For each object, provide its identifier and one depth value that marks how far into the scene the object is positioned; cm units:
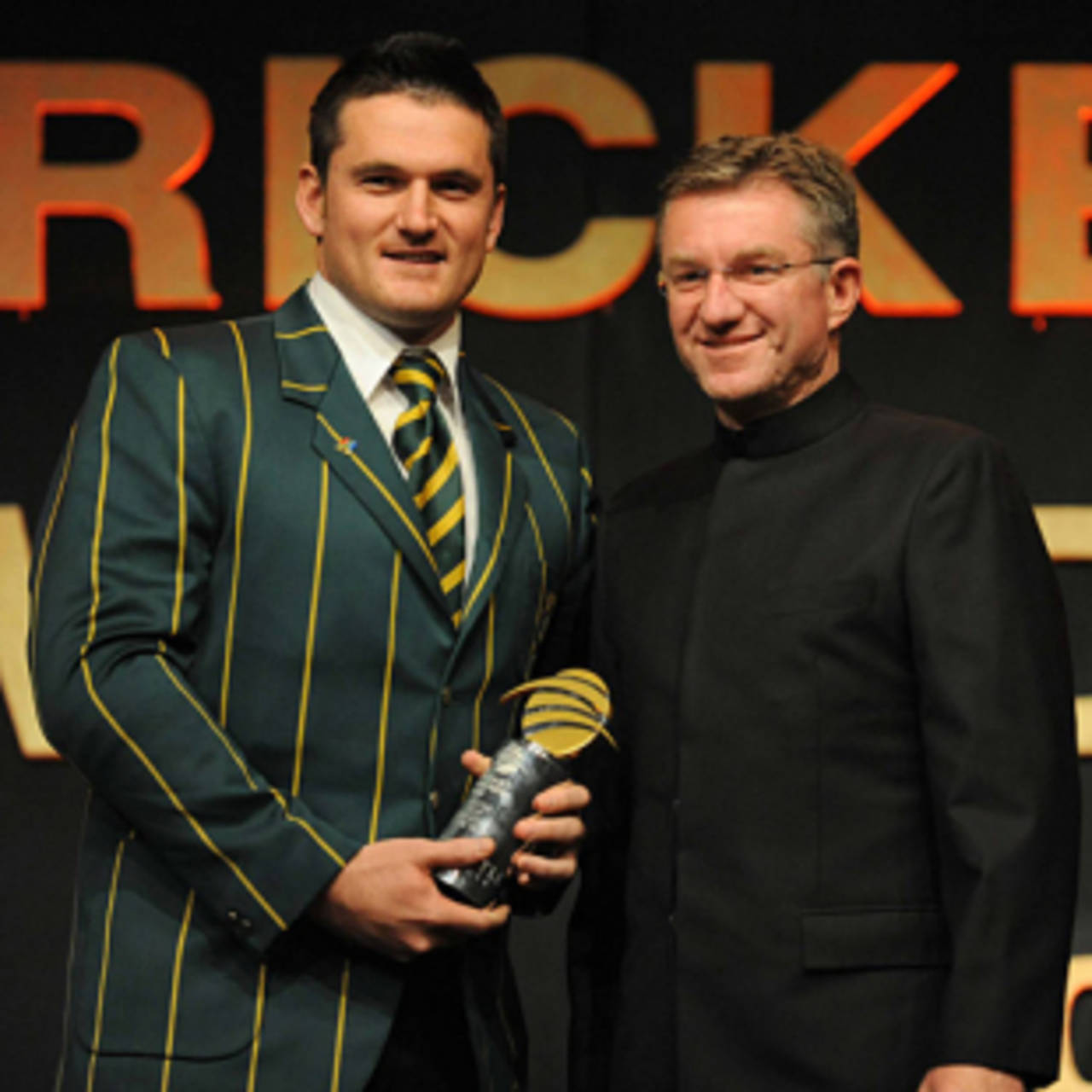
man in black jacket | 394
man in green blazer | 394
